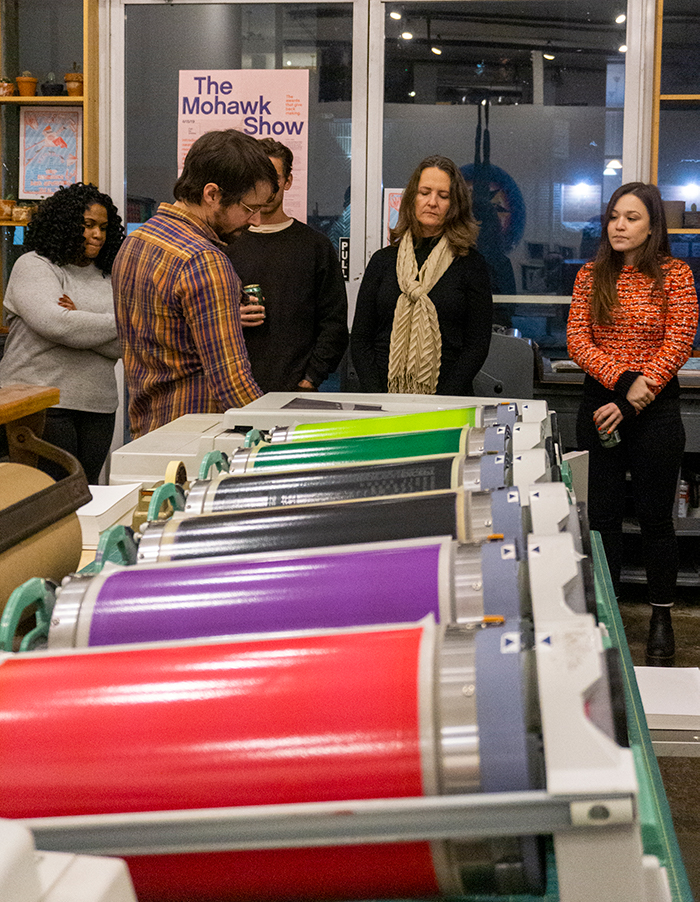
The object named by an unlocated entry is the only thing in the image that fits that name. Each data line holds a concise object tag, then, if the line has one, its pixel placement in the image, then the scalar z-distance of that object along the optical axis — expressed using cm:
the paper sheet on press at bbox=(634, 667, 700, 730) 180
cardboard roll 92
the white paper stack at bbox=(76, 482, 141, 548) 140
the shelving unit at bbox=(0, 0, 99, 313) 413
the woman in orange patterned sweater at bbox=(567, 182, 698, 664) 310
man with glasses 198
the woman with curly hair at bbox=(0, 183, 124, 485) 332
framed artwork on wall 427
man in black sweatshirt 326
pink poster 423
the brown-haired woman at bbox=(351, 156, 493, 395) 319
